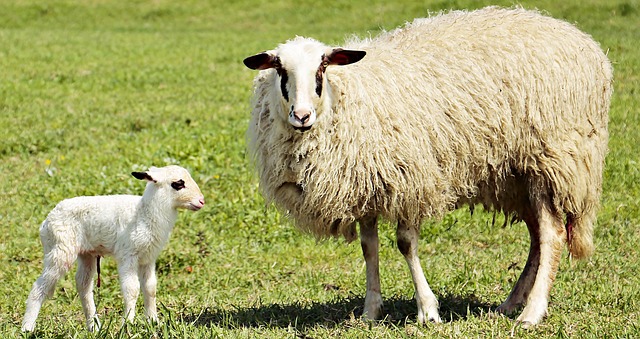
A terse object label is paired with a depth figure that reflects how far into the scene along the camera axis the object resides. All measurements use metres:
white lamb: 10.12
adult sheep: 11.03
